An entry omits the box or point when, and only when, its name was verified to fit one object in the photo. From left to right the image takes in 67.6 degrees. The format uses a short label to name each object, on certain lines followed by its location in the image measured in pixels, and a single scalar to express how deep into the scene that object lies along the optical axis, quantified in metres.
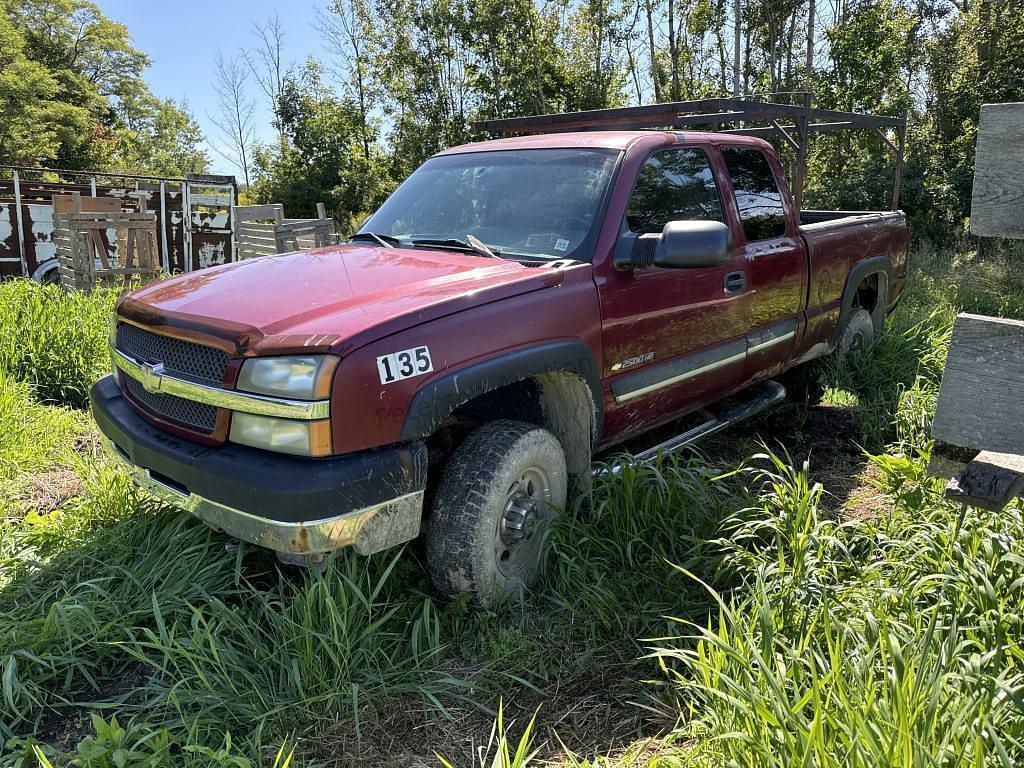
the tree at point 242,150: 39.81
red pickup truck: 2.37
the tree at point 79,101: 31.84
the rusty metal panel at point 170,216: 10.98
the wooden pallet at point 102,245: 8.21
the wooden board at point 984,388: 1.39
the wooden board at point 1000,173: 1.35
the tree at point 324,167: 26.47
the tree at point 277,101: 28.42
